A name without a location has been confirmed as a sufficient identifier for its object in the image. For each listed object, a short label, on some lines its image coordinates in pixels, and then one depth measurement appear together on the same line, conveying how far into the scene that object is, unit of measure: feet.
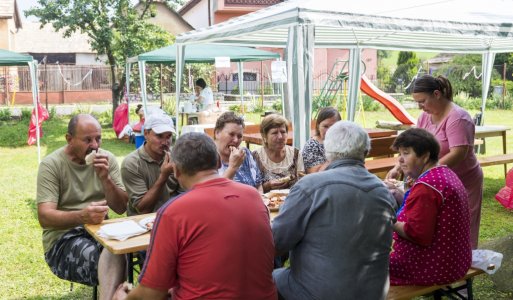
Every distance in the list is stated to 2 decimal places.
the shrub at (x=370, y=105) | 69.09
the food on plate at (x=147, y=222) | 9.77
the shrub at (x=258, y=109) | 66.80
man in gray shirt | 7.27
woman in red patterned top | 8.71
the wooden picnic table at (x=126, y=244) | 8.77
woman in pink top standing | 12.52
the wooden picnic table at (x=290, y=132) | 26.87
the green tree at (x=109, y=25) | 51.65
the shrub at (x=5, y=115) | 56.12
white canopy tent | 16.65
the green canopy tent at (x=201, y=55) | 40.04
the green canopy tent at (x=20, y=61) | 31.32
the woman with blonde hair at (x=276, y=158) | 13.42
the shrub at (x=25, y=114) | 56.44
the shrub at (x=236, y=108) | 66.18
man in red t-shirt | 6.40
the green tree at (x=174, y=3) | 58.51
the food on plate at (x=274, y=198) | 11.27
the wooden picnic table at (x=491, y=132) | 27.27
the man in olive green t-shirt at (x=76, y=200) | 10.14
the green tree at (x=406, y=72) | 86.79
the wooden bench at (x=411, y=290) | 9.08
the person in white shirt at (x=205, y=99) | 44.32
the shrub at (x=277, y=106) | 67.03
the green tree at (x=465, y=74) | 78.54
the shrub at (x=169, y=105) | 59.16
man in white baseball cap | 11.34
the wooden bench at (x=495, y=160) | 23.13
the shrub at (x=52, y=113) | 59.82
